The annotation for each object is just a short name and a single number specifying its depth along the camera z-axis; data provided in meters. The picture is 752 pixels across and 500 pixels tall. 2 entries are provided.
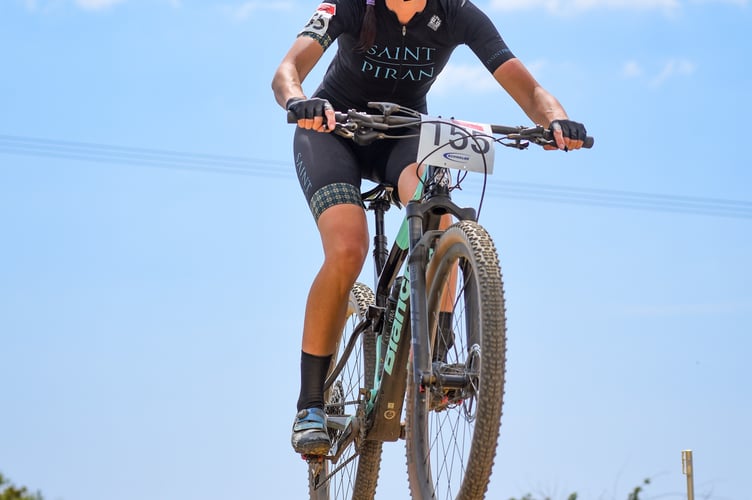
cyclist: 9.66
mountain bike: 7.68
